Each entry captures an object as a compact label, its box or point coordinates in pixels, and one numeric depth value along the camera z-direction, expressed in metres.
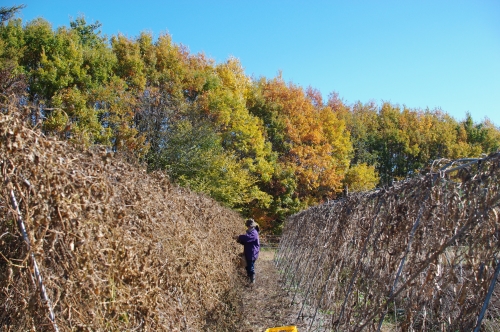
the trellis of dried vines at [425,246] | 2.65
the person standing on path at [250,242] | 9.19
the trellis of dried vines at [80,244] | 2.46
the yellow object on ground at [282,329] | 4.58
